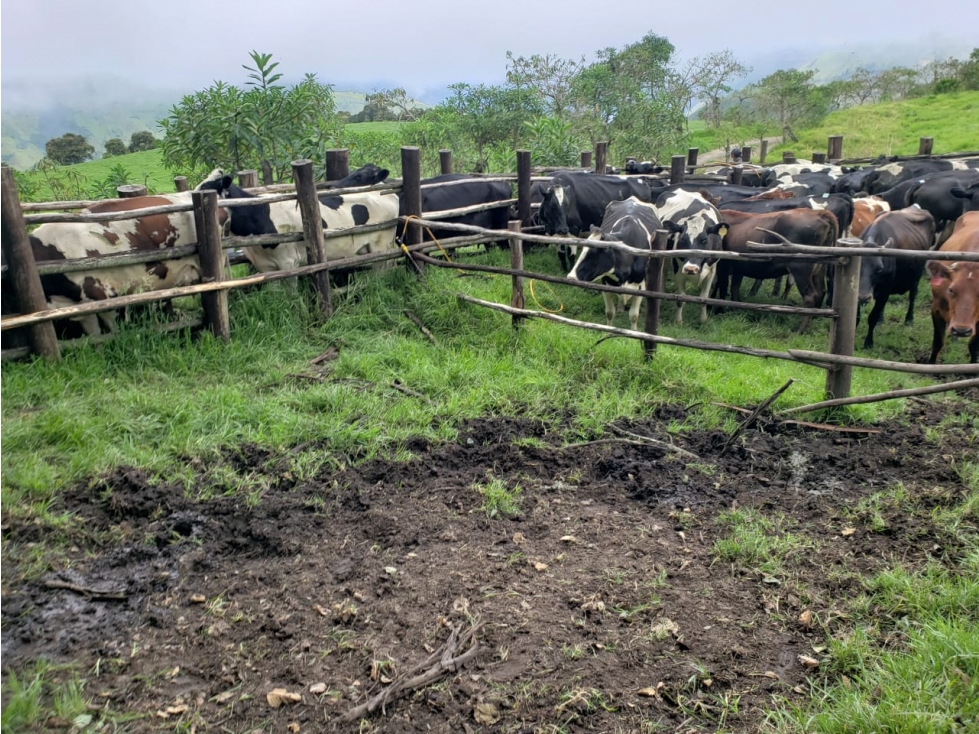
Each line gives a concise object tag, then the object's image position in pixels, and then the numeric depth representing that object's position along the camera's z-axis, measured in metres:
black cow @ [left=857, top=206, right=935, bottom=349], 7.48
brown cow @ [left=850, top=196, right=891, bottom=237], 9.76
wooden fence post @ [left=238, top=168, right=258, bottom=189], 8.72
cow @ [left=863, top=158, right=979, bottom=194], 13.30
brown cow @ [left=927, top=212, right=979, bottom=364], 6.29
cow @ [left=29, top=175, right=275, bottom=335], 5.56
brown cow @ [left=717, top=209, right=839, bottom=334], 8.22
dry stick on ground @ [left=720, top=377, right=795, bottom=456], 4.77
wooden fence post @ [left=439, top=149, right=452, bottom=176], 12.20
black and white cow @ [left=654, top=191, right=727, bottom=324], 8.17
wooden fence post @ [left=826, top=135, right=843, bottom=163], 17.50
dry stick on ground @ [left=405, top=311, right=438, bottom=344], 6.56
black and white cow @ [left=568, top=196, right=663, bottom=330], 7.51
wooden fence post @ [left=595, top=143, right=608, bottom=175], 12.98
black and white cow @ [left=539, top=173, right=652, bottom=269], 10.09
